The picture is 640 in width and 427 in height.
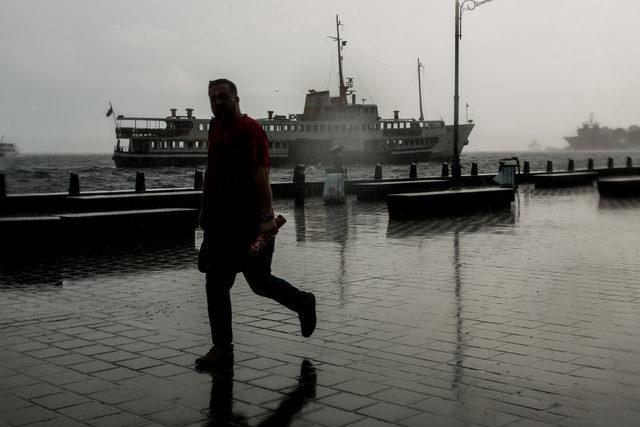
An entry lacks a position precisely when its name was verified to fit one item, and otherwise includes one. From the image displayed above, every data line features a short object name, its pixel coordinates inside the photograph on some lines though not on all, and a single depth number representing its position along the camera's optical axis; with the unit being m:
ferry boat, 75.94
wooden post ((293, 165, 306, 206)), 20.23
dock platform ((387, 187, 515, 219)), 15.27
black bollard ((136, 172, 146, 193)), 20.33
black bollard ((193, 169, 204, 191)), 21.30
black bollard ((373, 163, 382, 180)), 28.01
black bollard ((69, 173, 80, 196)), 19.26
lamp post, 22.66
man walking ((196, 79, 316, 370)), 4.61
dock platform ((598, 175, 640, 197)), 22.16
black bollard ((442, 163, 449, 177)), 31.25
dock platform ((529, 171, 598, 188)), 28.06
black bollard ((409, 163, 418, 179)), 28.31
